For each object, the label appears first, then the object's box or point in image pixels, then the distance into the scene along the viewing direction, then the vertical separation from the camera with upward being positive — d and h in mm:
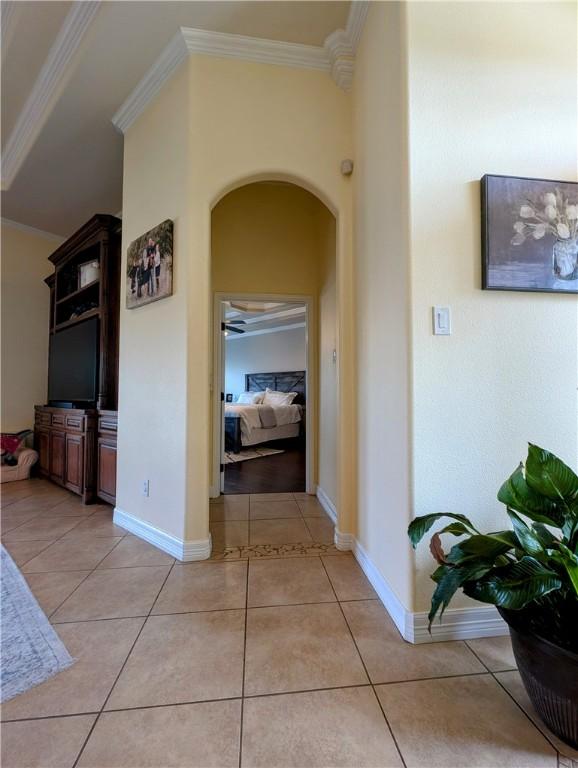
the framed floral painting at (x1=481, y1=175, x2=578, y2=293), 1471 +688
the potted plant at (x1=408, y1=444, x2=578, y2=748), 963 -555
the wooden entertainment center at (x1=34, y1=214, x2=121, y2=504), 3045 -77
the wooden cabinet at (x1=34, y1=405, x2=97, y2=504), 3119 -558
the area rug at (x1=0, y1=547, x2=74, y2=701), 1239 -1044
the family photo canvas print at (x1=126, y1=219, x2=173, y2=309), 2240 +886
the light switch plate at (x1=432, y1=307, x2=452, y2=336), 1469 +309
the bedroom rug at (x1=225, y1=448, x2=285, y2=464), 5093 -1004
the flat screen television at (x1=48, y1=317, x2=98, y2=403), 3254 +304
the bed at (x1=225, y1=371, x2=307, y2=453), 5562 -489
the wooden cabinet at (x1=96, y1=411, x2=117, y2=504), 2908 -563
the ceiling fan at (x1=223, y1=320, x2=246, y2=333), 7910 +1655
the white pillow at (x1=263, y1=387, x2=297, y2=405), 7021 -120
